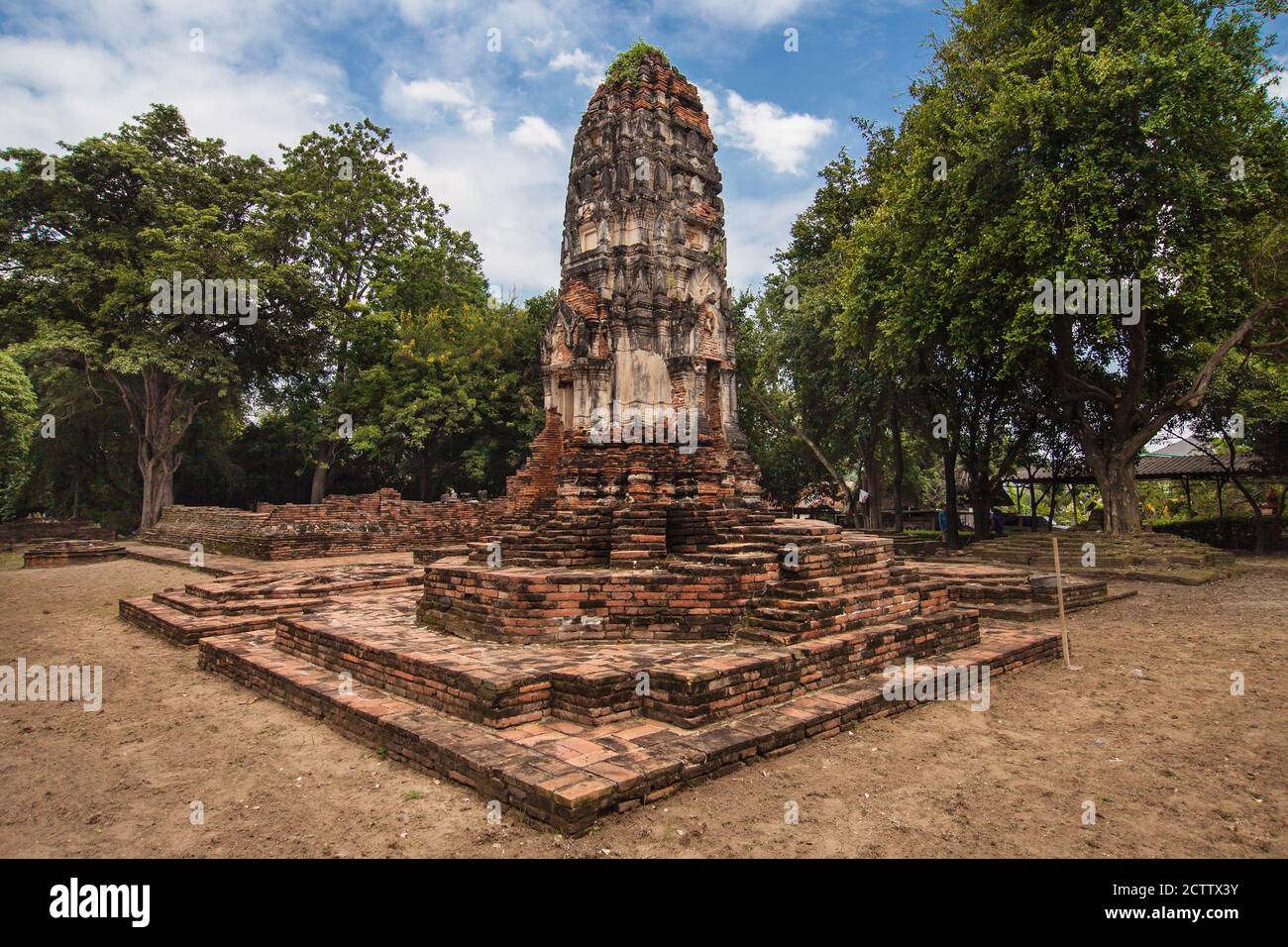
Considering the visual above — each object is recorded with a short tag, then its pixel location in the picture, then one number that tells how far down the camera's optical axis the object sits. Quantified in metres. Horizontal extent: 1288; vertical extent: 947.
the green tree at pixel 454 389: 24.09
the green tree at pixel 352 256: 24.95
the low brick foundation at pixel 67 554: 17.17
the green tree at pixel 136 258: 20.84
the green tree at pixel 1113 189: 12.37
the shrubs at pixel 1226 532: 22.92
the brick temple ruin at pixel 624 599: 4.73
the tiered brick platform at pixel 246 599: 8.77
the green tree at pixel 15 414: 16.45
